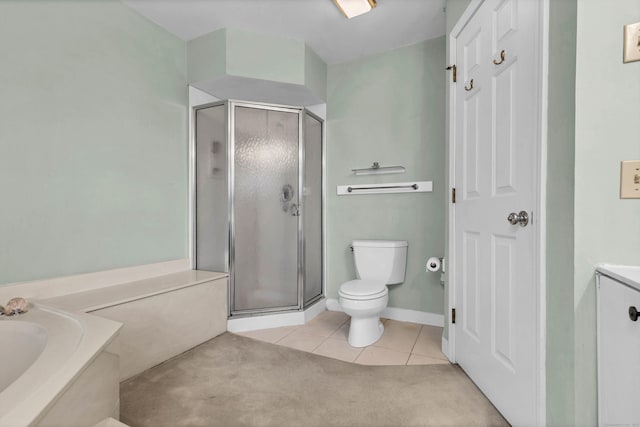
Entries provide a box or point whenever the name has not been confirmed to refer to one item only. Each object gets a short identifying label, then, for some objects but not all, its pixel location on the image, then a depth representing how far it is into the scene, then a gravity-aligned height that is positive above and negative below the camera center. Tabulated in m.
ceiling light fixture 2.10 +1.41
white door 1.23 +0.03
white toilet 2.13 -0.60
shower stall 2.57 +0.04
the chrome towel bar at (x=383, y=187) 2.66 +0.18
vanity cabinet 0.80 -0.40
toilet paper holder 2.36 -0.45
